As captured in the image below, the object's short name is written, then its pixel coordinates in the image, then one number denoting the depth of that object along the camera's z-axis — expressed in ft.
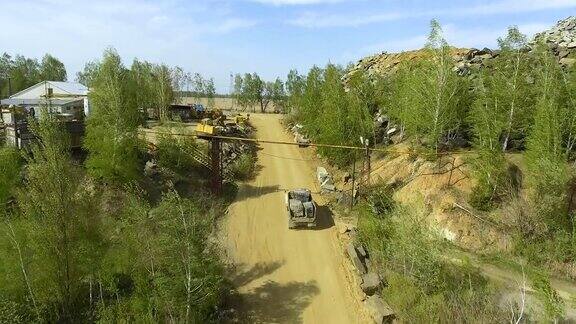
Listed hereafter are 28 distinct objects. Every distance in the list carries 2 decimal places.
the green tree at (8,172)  85.97
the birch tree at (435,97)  104.27
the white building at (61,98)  151.23
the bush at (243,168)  133.90
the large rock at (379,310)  69.67
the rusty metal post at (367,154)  99.14
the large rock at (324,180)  123.13
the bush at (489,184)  93.61
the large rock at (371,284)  76.43
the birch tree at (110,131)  99.91
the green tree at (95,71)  114.69
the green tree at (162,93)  203.10
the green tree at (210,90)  329.93
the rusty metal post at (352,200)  111.09
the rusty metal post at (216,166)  110.73
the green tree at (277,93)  334.24
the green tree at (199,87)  336.70
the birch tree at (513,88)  102.58
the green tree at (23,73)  267.39
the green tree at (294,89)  239.34
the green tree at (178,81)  300.94
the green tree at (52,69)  317.22
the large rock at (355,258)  82.64
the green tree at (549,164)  84.99
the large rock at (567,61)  124.04
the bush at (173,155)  123.24
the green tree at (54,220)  59.72
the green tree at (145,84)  193.26
